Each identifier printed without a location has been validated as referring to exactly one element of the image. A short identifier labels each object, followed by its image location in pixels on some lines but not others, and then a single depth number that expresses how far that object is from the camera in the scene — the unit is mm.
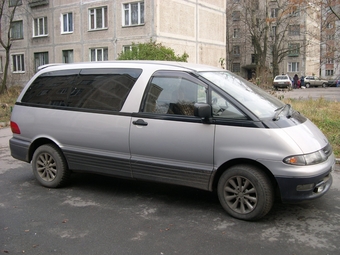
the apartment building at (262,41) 47750
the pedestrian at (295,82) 46006
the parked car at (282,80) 37281
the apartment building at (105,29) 27886
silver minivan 4285
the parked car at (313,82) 47750
